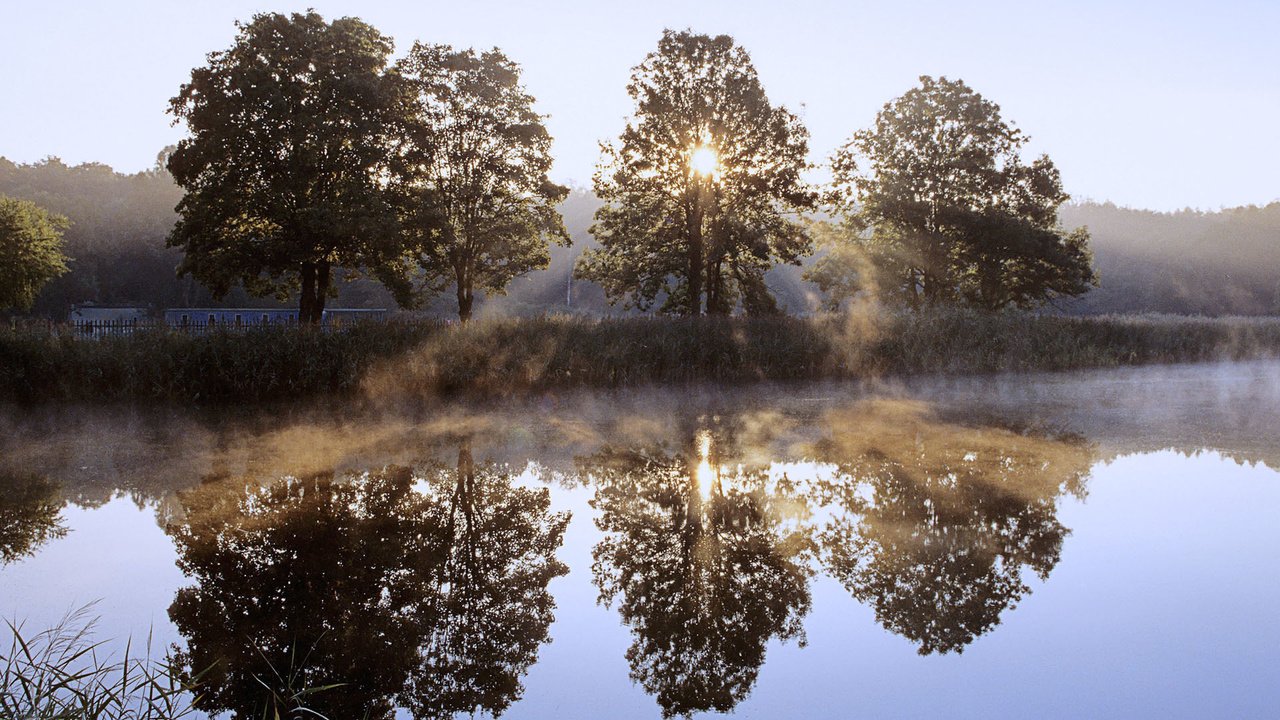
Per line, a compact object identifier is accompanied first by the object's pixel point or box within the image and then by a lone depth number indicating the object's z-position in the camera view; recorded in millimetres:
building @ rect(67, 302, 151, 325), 60125
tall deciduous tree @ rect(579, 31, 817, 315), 29641
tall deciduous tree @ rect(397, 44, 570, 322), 31422
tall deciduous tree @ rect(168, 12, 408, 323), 26641
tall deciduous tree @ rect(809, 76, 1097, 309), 35344
